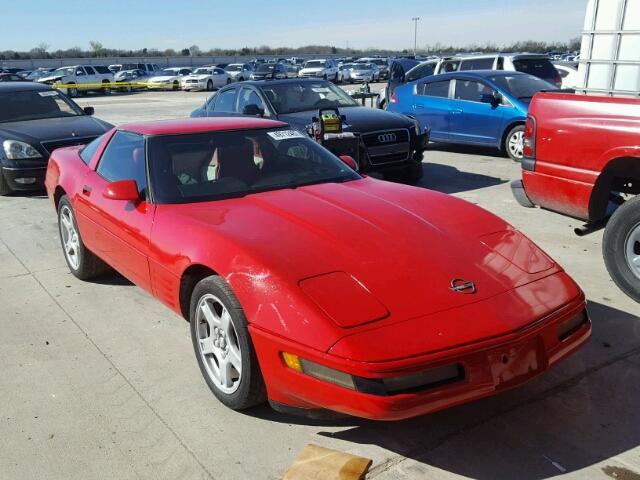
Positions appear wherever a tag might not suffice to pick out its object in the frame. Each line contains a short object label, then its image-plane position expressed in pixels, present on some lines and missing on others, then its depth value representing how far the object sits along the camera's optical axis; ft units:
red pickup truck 14.14
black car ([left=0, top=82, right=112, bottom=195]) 27.07
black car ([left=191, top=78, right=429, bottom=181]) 26.40
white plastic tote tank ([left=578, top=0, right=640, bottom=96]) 16.88
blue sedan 32.83
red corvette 8.29
